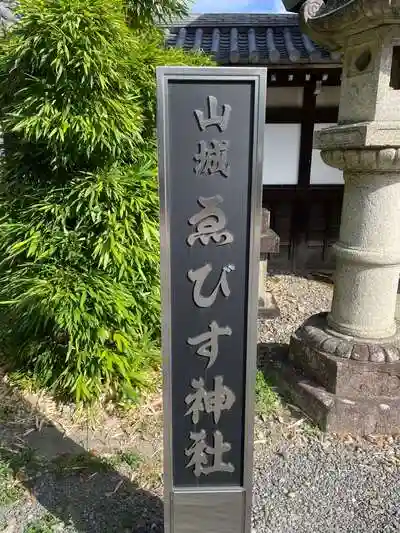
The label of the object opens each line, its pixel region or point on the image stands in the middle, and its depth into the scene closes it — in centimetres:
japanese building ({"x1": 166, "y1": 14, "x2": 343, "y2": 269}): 575
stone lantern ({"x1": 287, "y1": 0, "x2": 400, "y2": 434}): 258
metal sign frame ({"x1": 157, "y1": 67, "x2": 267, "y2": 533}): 149
